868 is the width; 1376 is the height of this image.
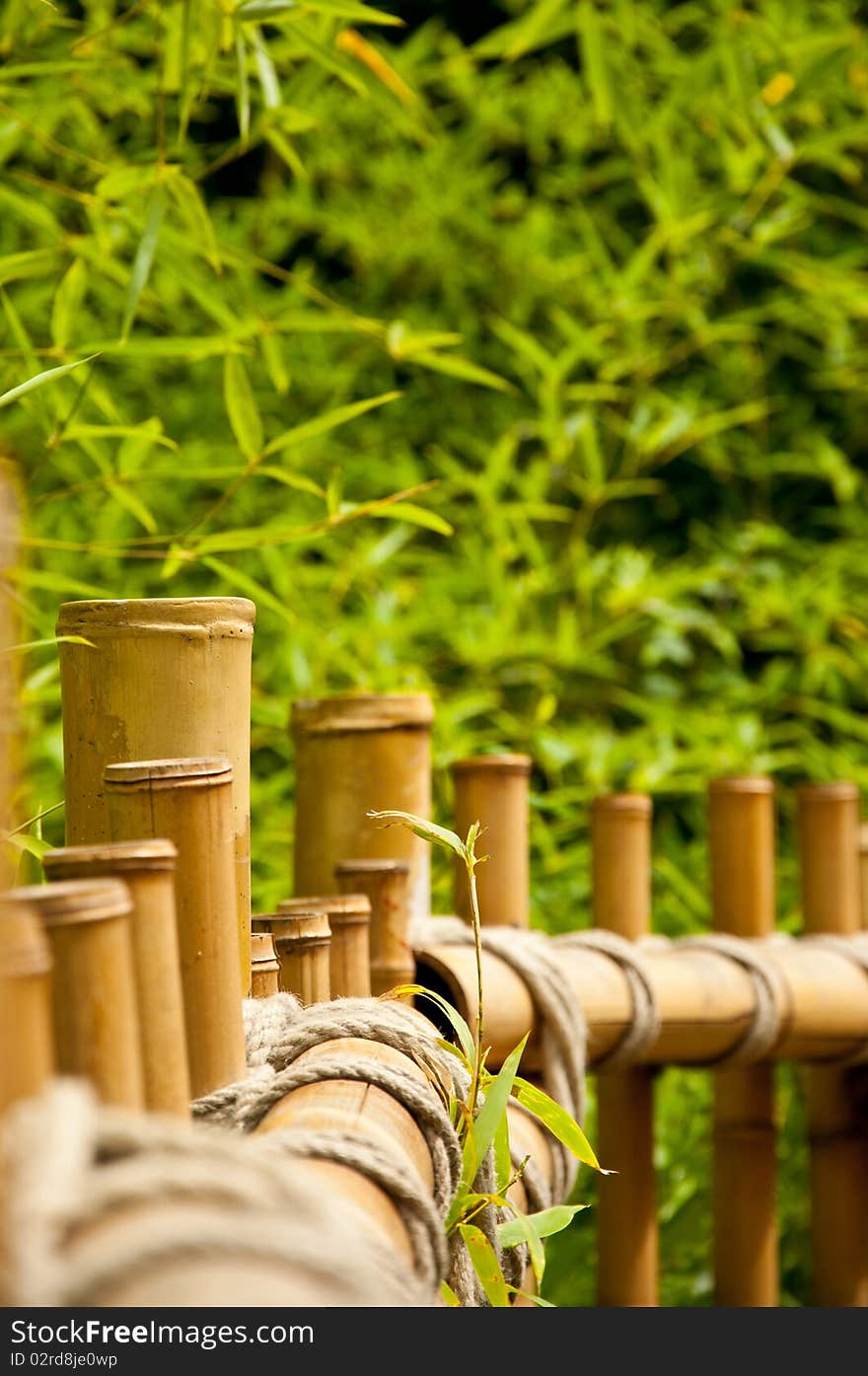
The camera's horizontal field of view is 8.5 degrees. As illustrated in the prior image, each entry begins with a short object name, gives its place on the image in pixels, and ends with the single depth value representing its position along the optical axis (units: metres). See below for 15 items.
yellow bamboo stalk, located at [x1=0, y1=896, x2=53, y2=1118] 2.27
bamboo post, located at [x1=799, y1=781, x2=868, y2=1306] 4.05
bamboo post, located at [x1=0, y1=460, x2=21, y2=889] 2.46
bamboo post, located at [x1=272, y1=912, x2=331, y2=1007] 3.51
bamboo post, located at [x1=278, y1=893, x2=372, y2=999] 3.56
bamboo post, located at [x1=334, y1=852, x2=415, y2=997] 3.67
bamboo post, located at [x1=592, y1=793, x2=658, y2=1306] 3.96
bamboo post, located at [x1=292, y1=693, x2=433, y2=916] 3.73
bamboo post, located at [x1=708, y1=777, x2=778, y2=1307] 4.01
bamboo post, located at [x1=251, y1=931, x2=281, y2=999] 3.47
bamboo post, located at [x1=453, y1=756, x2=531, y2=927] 3.81
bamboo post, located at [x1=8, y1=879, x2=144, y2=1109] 2.65
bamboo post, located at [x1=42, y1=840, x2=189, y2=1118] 3.00
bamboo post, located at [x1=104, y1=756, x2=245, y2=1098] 3.37
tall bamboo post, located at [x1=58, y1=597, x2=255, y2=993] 3.45
